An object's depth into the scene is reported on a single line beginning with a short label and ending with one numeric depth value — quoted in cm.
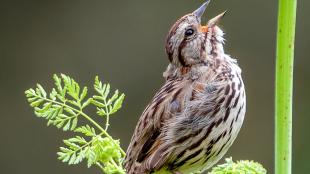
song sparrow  568
